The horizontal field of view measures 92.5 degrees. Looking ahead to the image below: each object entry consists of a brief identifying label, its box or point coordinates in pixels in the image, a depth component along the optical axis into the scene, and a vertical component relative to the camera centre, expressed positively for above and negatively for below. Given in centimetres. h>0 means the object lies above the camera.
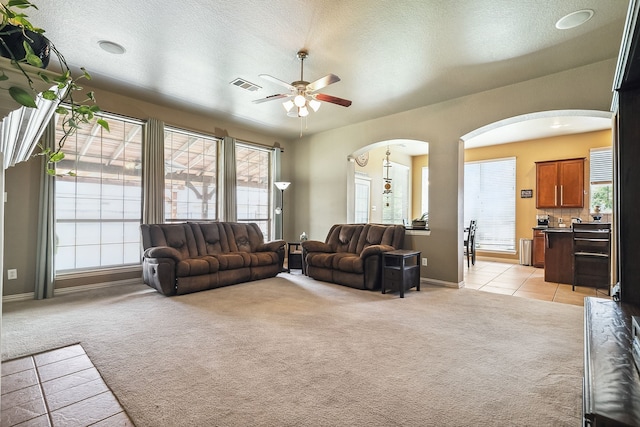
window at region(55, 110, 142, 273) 450 +21
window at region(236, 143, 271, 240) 660 +63
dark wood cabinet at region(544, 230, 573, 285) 528 -71
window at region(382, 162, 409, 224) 877 +52
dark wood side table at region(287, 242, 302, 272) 620 -92
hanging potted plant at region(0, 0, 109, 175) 76 +41
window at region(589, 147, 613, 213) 667 +86
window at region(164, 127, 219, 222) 554 +71
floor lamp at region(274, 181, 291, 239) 698 +6
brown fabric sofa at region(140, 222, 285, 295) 423 -67
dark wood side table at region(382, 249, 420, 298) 432 -83
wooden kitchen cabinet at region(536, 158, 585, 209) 696 +76
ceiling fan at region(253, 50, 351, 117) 330 +138
